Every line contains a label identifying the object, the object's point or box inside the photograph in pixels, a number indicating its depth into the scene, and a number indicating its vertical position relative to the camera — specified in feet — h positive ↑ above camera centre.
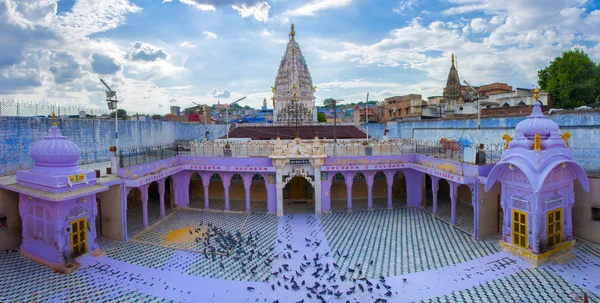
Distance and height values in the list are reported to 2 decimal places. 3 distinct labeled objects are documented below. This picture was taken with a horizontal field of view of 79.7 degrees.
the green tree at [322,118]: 188.03 +11.19
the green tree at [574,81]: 91.30 +13.73
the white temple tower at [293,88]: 131.75 +19.23
